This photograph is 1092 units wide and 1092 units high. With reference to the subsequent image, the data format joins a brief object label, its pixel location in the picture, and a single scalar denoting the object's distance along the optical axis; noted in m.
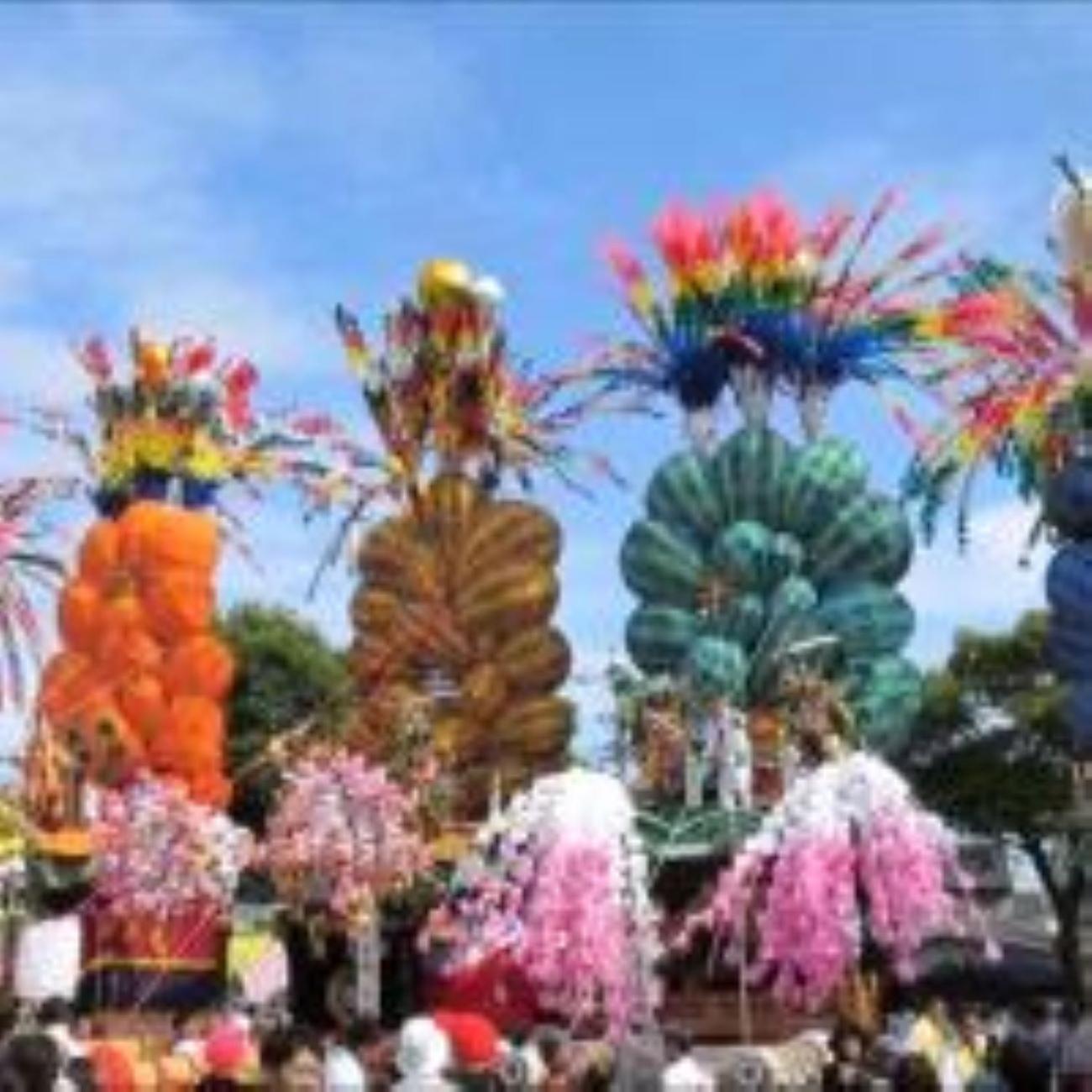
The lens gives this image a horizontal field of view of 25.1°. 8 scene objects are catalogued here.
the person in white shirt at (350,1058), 12.50
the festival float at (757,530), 34.84
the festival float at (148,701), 35.03
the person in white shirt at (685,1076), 12.33
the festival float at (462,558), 36.84
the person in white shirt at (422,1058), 11.68
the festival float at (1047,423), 26.92
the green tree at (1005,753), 47.78
